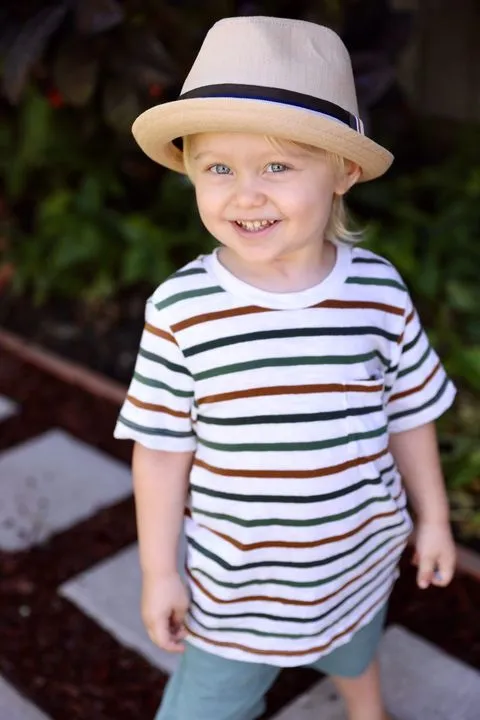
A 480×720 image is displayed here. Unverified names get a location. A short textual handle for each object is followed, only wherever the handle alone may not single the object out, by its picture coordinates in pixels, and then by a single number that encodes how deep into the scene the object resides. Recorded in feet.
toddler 4.02
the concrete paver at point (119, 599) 6.77
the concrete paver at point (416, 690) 6.01
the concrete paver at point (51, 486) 8.31
